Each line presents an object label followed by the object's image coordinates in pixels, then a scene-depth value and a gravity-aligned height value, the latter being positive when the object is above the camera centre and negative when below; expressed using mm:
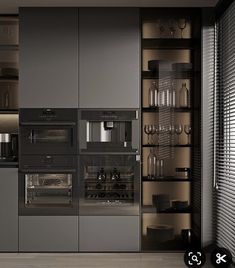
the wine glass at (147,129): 5352 +87
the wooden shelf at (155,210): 5328 -744
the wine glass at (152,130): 5348 +82
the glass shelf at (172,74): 5332 +655
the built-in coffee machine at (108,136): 5301 +19
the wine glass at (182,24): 5355 +1178
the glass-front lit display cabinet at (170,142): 5332 -42
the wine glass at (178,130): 5325 +82
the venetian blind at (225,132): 4605 +61
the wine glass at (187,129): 5344 +88
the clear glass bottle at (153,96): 5352 +434
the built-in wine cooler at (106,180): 5305 -432
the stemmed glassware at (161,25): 5348 +1165
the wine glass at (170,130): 5328 +82
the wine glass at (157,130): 5336 +82
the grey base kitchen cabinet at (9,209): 5285 -728
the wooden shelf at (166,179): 5336 -422
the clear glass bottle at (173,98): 5324 +410
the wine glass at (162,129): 5332 +92
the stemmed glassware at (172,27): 5355 +1146
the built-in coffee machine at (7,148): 5605 -113
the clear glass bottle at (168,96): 5332 +432
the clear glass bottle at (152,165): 5355 -280
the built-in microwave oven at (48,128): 5297 +89
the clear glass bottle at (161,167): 5350 -300
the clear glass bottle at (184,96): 5340 +428
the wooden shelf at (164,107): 5324 +298
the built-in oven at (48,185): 5289 -486
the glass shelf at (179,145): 5348 -73
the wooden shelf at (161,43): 5340 +978
